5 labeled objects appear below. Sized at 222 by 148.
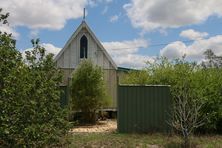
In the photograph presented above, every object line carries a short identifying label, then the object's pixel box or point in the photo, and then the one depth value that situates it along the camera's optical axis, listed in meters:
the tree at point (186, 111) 6.96
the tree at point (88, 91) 11.07
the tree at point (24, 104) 4.06
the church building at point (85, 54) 13.45
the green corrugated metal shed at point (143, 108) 8.17
